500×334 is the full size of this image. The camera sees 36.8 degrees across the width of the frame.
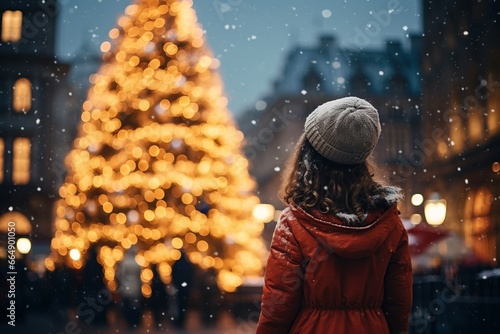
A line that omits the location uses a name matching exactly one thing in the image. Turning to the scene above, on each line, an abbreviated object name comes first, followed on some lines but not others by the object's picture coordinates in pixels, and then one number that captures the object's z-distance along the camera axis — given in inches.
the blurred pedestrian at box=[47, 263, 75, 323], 751.8
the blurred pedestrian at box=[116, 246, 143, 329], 594.9
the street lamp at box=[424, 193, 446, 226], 555.3
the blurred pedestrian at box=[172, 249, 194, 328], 591.2
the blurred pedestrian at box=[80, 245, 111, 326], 619.5
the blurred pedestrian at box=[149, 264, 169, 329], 621.0
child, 122.4
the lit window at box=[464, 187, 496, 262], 991.0
